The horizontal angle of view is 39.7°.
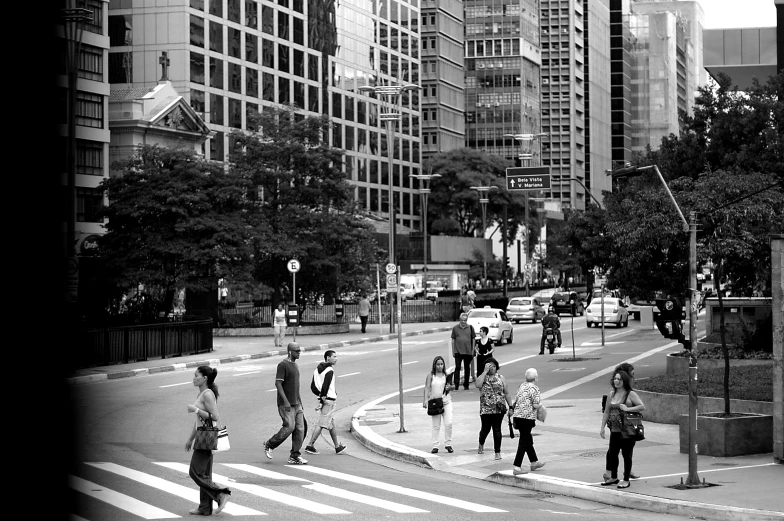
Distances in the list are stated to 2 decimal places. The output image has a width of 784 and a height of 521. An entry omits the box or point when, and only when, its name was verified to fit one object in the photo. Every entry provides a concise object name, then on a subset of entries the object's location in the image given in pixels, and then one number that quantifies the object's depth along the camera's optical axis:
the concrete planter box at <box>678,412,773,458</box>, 17.00
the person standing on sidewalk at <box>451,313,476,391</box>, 28.36
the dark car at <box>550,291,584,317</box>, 70.06
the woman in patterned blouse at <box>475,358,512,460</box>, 17.80
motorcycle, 40.19
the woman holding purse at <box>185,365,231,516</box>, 12.81
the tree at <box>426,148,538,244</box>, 111.19
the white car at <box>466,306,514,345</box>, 45.34
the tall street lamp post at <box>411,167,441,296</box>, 112.12
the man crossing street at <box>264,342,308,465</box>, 17.17
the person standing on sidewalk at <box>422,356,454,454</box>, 18.36
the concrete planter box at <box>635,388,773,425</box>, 19.61
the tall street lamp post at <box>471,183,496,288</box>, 94.72
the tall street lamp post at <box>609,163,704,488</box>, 14.34
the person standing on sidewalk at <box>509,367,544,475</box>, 15.93
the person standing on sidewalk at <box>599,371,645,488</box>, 14.74
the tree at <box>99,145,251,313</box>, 46.44
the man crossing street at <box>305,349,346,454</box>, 18.19
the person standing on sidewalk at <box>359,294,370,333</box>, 54.66
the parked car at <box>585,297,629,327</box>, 57.94
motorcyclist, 40.19
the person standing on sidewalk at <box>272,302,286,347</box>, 43.28
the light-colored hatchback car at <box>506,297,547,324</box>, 65.12
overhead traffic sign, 60.91
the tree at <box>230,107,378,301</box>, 52.47
